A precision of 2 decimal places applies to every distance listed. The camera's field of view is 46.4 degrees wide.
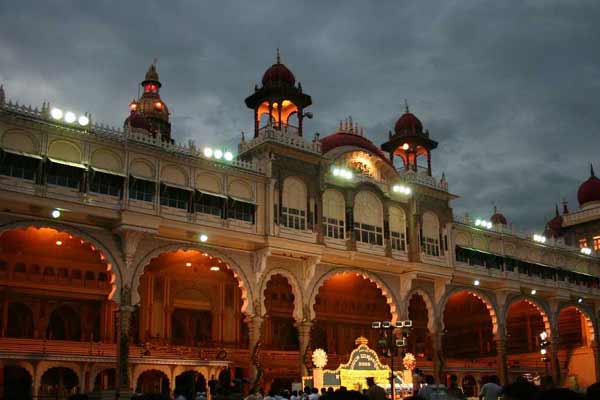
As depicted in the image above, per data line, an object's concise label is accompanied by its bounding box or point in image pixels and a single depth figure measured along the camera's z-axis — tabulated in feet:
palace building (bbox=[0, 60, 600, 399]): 83.66
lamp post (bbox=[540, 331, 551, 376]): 107.55
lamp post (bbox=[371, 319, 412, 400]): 84.07
